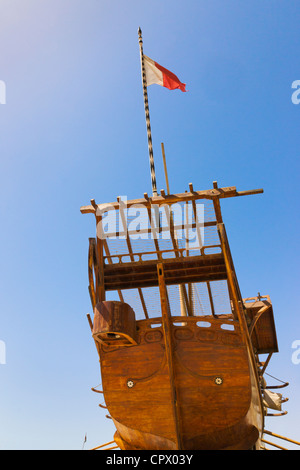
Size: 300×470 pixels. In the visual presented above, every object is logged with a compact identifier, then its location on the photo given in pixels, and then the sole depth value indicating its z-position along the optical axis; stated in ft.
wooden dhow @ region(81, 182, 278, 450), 21.85
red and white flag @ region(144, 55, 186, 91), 41.19
